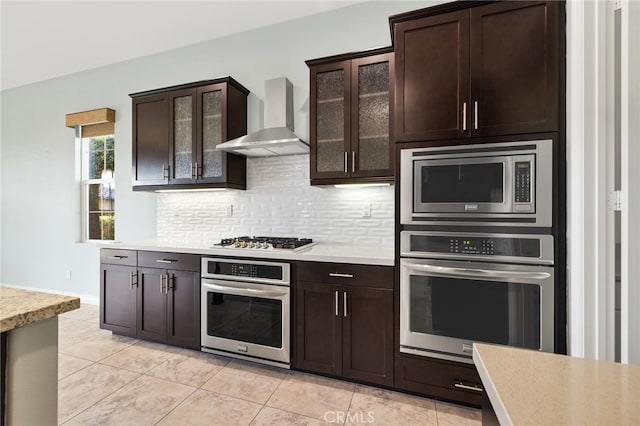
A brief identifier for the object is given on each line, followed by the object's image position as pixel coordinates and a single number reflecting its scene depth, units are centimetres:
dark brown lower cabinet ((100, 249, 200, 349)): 257
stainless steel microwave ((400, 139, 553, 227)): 167
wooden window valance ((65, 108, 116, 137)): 374
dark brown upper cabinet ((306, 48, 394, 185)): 231
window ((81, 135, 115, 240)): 396
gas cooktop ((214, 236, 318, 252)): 244
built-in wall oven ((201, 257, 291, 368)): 226
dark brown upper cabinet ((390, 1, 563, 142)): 168
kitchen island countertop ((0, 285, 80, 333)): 71
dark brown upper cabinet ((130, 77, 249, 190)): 287
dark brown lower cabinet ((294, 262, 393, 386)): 202
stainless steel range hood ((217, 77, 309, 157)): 256
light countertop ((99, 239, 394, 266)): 208
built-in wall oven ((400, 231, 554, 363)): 168
